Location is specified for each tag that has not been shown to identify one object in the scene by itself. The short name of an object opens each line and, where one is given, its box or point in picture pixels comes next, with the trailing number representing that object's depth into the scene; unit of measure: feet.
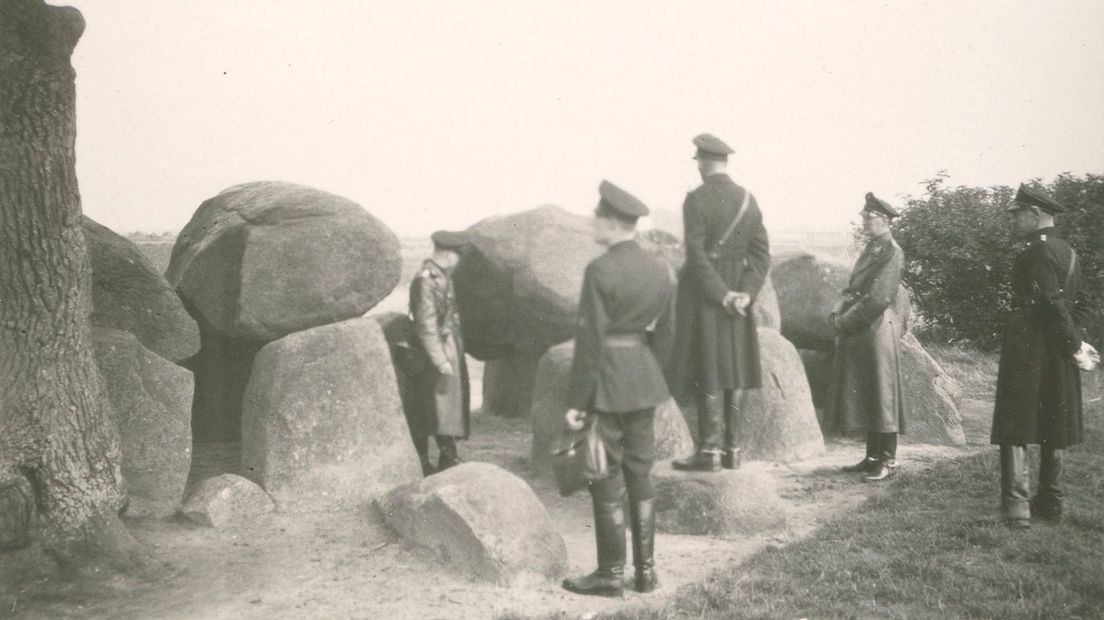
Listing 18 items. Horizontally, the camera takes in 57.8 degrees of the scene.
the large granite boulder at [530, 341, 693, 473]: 26.99
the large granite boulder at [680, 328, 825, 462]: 28.94
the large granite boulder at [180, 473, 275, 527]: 22.00
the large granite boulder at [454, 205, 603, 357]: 29.40
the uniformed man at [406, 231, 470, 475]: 26.05
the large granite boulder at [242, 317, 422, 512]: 24.11
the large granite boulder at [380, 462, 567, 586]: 18.80
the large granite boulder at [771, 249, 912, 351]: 33.88
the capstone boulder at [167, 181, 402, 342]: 26.04
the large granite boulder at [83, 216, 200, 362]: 23.38
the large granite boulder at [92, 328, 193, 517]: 21.93
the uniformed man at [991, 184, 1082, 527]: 20.72
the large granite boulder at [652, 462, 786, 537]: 21.83
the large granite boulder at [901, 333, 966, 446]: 31.35
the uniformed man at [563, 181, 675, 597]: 17.10
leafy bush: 40.81
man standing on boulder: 21.57
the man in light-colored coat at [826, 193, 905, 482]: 27.25
